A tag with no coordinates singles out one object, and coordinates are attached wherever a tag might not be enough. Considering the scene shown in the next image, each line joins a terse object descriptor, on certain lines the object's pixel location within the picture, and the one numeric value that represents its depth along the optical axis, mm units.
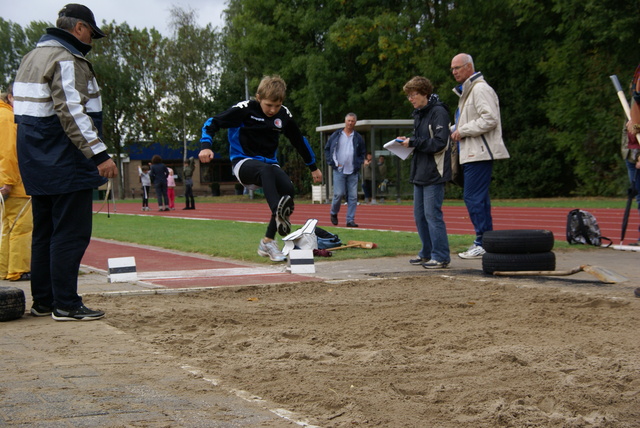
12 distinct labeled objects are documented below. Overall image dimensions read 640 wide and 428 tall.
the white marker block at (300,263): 7652
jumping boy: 8086
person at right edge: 8408
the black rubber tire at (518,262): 7184
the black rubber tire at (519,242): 7223
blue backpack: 9711
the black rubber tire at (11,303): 5059
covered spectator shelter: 26375
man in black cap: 5039
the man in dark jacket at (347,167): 14375
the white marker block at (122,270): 7062
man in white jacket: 8578
